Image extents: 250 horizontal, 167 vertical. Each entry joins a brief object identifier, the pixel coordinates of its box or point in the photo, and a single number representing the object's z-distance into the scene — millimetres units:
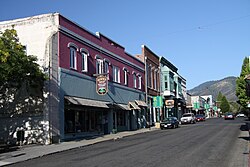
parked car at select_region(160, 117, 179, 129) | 39719
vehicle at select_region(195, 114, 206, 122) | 68488
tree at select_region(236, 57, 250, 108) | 62094
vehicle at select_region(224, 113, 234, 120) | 71600
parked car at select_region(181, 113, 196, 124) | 54109
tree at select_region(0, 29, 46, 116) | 18375
